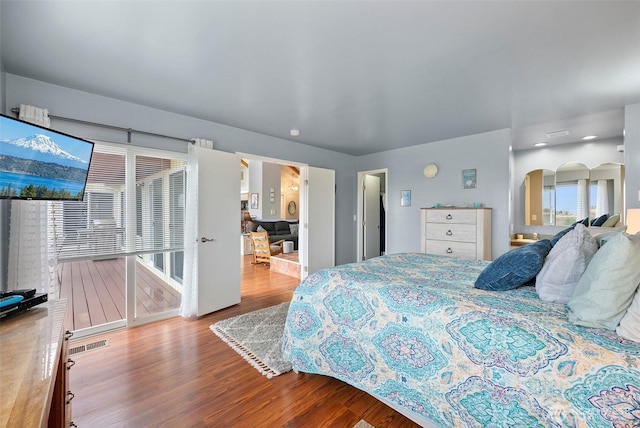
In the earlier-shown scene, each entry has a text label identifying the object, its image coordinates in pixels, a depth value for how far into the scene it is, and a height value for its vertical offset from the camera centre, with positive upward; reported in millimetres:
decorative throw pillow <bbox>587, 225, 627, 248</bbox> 1697 -149
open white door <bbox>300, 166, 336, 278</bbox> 4820 -73
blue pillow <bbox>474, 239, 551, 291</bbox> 1658 -343
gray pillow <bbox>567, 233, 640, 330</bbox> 1130 -304
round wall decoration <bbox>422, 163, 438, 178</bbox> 4496 +731
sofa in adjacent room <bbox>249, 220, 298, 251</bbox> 7625 -389
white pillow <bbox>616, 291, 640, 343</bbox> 1082 -445
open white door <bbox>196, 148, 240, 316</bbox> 3332 -192
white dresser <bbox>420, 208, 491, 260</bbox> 3700 -249
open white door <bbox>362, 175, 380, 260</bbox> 6059 -34
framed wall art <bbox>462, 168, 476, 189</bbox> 4098 +542
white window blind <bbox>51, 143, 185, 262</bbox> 2660 +79
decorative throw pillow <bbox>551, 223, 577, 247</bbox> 2026 -180
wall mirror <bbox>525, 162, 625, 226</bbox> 3739 +305
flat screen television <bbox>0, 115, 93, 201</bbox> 1496 +338
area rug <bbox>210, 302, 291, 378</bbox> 2283 -1229
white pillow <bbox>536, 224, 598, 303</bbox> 1453 -288
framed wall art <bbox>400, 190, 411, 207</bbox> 4895 +297
